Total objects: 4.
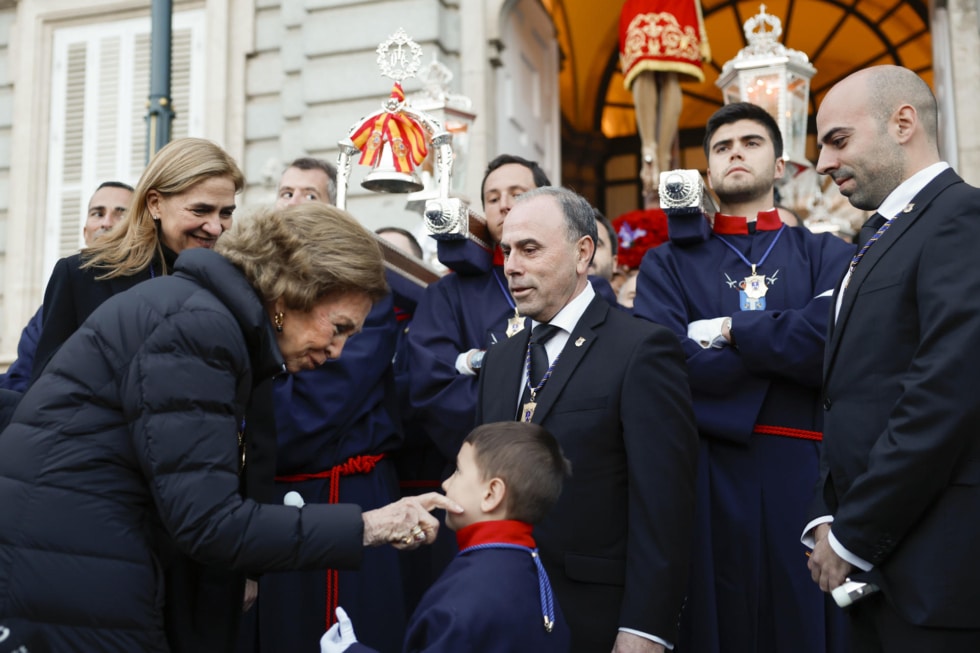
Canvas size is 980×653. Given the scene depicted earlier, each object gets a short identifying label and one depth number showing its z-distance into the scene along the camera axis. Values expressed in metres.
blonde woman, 3.56
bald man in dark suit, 2.54
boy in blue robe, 2.47
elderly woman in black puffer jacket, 2.38
